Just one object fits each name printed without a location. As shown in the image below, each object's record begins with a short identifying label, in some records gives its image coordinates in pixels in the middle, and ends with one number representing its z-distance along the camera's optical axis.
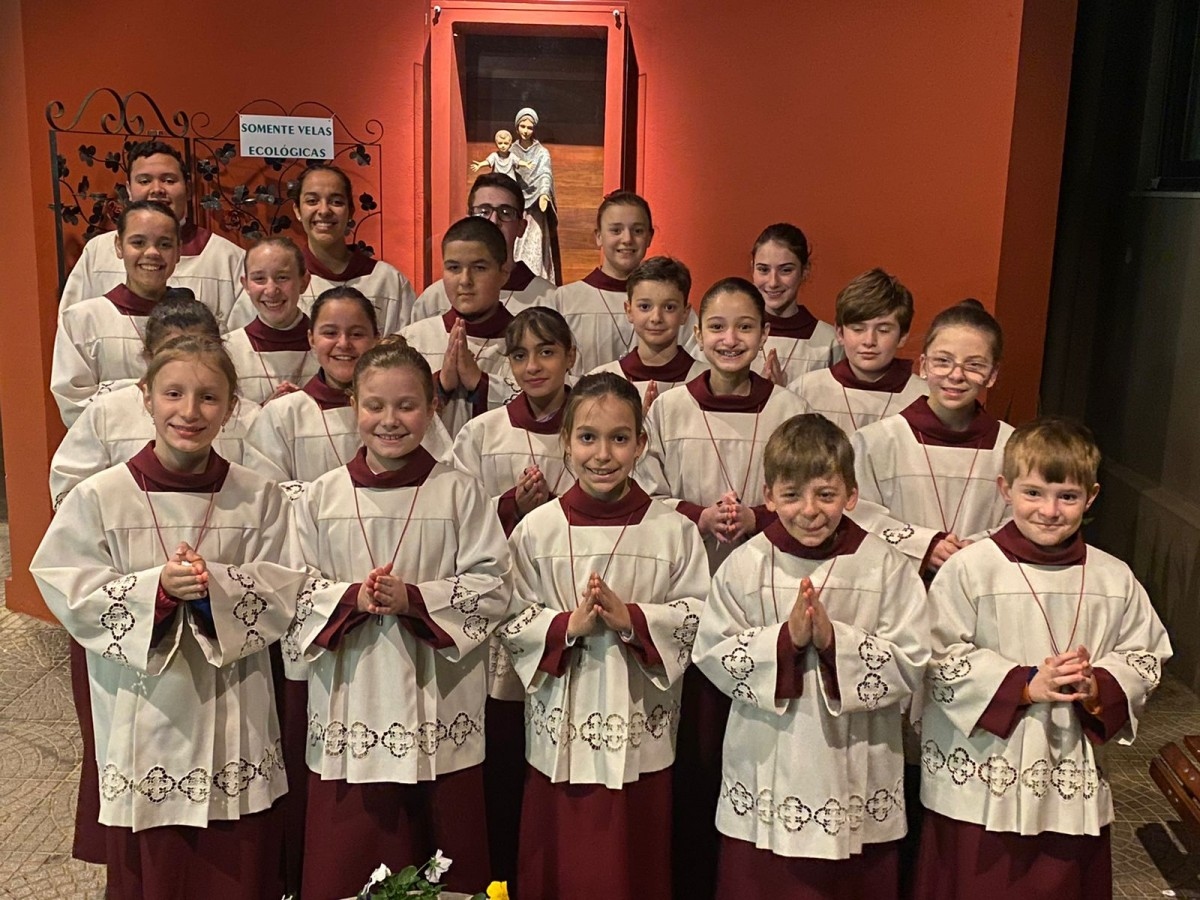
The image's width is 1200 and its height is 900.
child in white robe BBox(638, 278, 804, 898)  3.69
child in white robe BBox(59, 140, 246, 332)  5.12
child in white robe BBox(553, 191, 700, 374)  4.84
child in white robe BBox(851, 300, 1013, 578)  3.64
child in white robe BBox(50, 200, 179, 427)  4.45
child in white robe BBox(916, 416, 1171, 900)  3.03
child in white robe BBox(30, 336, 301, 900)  3.04
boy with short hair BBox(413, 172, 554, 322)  5.07
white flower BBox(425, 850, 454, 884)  2.77
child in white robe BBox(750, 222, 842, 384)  4.63
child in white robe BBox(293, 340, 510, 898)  3.20
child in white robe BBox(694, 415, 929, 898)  3.02
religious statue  5.72
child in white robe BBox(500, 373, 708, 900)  3.21
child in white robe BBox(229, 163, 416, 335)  4.90
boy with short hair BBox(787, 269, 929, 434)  4.04
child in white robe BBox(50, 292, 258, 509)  3.81
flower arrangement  2.66
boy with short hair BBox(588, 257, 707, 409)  4.15
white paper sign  5.93
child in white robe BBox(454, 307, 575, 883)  3.70
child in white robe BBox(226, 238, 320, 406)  4.26
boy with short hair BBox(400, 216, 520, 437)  4.28
